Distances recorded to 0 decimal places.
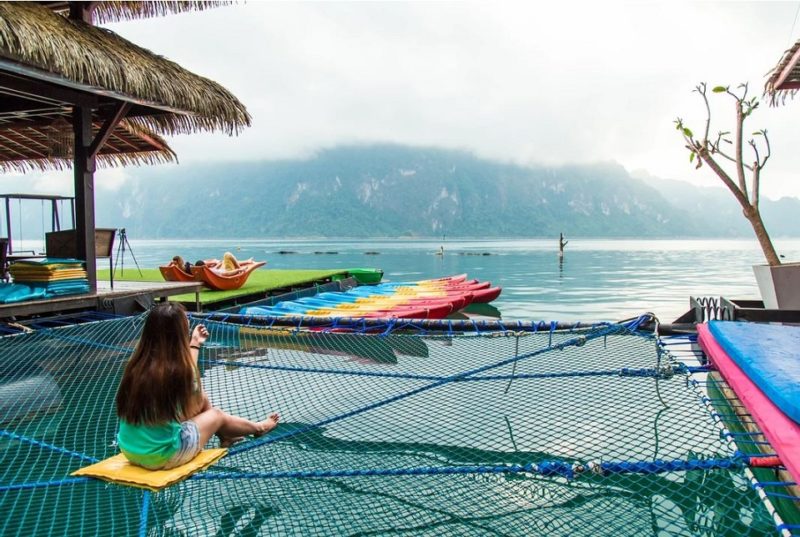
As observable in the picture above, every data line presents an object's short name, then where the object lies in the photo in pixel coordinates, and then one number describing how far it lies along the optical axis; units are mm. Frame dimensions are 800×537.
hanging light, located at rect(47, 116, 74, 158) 8109
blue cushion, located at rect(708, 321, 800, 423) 2836
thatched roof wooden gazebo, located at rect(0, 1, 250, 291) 5438
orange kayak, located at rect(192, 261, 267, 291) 10828
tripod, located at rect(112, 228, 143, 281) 10659
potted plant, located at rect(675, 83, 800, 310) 5879
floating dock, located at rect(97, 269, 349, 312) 9758
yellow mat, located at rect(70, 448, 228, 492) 2764
